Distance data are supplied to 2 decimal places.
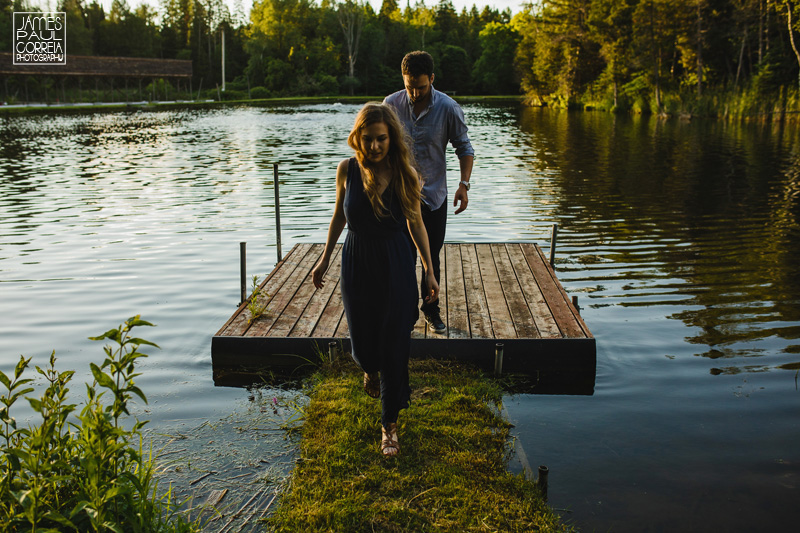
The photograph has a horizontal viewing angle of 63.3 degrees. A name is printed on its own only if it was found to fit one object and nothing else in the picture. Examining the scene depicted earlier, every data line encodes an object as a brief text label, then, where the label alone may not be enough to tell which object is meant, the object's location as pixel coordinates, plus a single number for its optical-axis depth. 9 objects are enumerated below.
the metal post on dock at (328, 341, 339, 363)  4.93
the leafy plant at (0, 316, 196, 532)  2.29
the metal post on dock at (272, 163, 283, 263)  7.35
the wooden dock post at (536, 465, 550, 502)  3.31
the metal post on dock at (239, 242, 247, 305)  6.19
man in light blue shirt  4.66
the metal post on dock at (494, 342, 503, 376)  4.80
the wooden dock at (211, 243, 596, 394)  4.95
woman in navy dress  3.30
